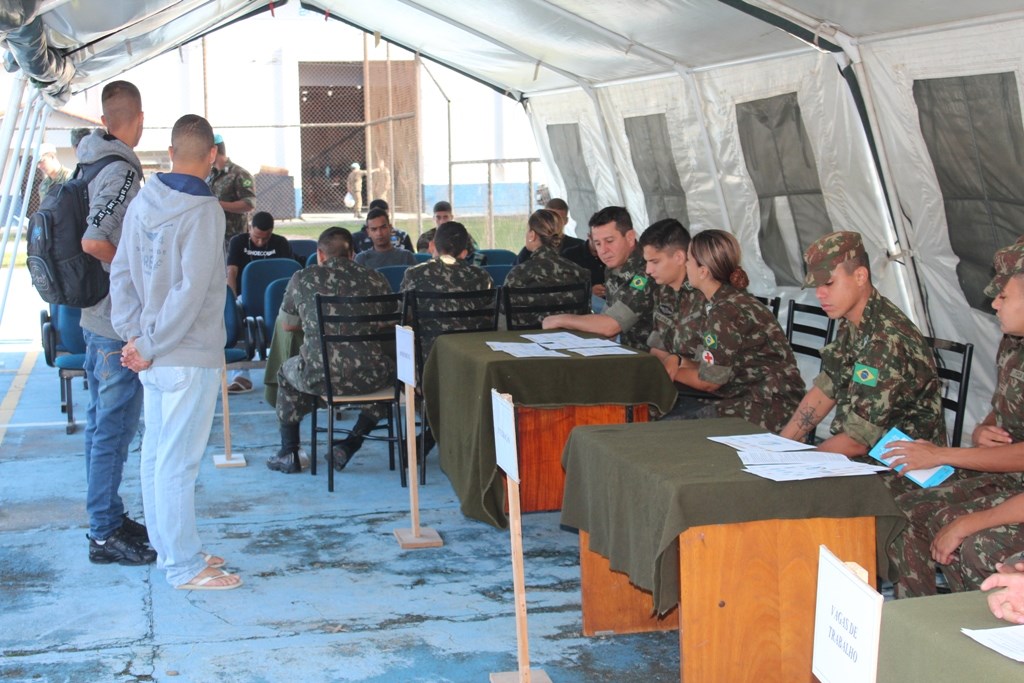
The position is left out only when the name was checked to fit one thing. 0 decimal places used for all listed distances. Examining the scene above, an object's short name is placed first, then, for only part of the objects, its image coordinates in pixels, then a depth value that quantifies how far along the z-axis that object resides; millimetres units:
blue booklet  3348
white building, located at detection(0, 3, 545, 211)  22750
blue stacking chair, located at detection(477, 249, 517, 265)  10000
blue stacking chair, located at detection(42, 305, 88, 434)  6984
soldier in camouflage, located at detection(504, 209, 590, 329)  6301
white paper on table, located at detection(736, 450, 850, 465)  2990
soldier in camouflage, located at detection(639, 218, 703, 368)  4926
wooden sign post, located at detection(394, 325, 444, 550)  4555
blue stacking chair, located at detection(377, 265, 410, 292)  8133
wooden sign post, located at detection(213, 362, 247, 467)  6191
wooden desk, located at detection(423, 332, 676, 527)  4578
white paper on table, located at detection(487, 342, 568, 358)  4676
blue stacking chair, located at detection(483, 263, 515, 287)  8984
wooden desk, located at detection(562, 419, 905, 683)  2822
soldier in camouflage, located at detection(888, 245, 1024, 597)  3018
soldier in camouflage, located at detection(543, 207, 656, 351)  5539
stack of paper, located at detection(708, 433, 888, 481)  2860
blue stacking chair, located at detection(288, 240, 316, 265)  10531
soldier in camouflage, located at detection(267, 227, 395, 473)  5797
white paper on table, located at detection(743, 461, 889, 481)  2840
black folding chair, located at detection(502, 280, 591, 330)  6253
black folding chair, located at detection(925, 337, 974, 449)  3988
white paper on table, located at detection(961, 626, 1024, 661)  1764
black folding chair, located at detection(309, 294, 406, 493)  5727
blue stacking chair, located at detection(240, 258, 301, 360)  8328
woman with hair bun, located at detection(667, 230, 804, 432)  4500
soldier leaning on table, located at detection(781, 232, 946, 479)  3549
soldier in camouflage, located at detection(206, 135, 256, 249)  9836
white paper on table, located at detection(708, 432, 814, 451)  3164
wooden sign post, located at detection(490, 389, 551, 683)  2943
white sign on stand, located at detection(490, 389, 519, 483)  2930
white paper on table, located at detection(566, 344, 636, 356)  4742
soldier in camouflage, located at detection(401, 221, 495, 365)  6062
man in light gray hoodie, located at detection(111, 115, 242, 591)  3949
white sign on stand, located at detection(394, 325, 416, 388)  4527
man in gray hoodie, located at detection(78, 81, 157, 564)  4340
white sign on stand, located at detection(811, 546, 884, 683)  1608
